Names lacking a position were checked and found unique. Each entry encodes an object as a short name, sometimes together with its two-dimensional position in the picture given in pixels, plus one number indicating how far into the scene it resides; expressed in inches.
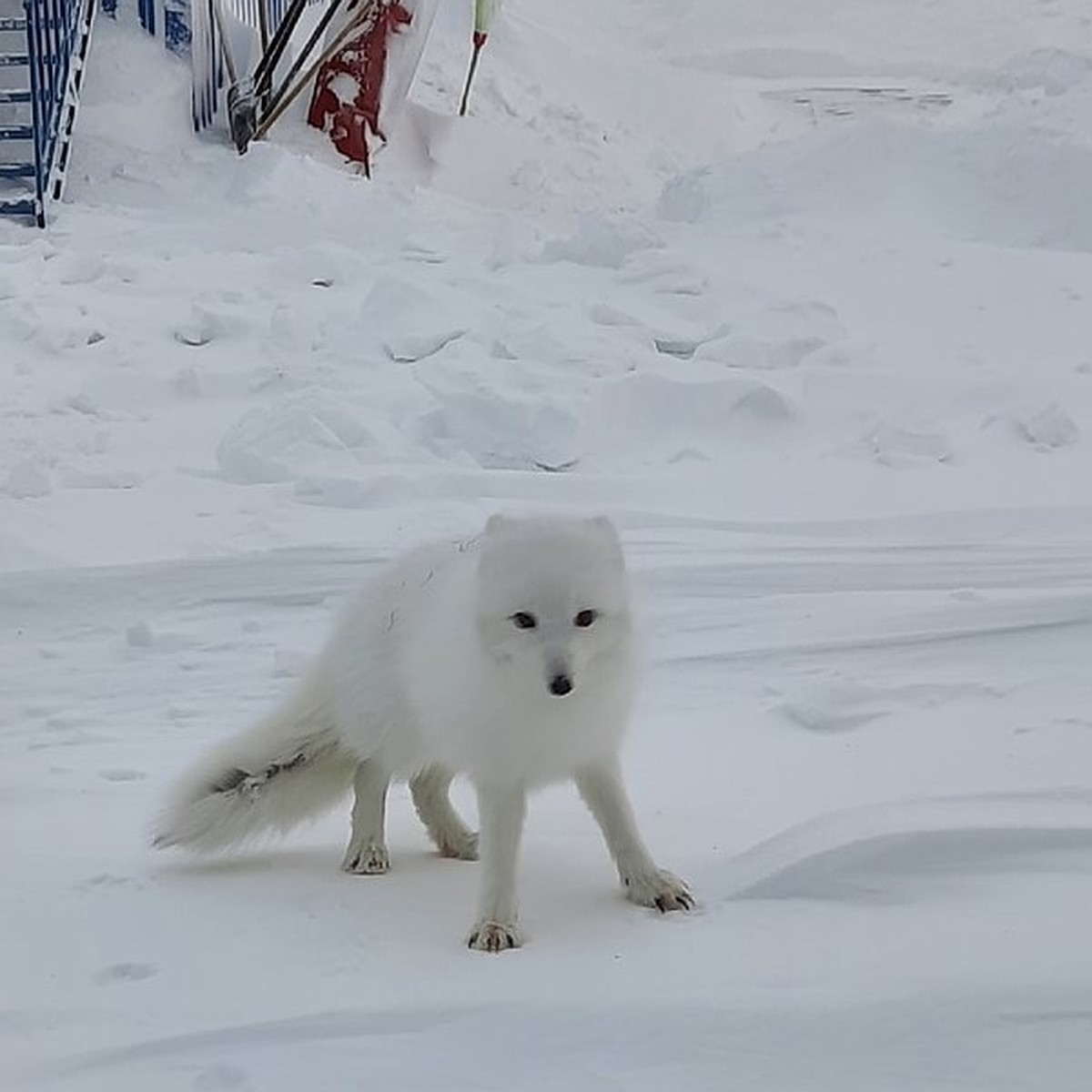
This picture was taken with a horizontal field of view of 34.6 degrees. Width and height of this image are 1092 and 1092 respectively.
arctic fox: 89.8
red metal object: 408.8
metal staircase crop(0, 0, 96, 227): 329.1
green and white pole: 481.1
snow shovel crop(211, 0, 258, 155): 387.2
